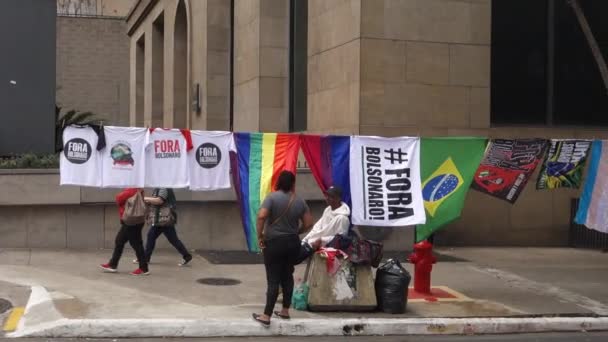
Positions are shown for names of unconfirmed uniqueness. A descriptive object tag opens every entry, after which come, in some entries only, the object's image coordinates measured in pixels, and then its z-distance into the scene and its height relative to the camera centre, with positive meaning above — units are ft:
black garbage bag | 29.78 -5.38
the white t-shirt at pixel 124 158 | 34.32 -0.29
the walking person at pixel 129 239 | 36.60 -4.29
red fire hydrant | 32.99 -4.85
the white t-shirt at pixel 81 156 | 34.01 -0.23
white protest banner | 32.60 -1.16
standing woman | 26.23 -2.81
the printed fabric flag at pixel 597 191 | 34.81 -1.56
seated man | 29.48 -2.73
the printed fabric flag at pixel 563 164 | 34.65 -0.32
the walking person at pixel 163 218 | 38.52 -3.47
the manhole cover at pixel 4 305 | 29.50 -6.25
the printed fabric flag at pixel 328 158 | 33.09 -0.16
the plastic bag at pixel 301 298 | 29.78 -5.79
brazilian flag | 33.09 -0.85
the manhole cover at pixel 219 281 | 35.55 -6.22
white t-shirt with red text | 34.60 -0.26
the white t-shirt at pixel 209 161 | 34.55 -0.38
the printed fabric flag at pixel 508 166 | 33.94 -0.44
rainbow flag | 32.89 -0.43
